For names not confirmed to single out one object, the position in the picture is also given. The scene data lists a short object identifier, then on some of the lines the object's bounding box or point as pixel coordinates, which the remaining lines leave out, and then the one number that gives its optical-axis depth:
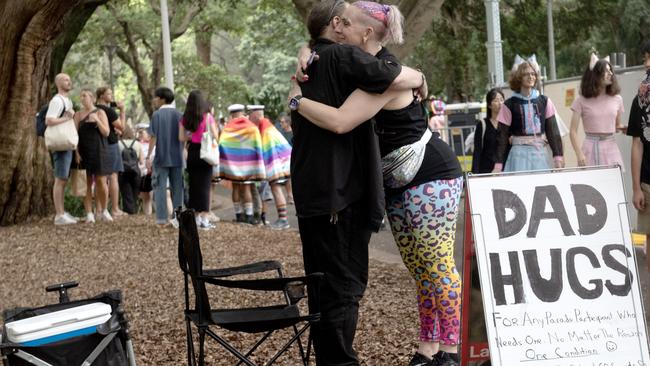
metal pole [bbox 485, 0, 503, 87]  15.47
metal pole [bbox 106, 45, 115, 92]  33.55
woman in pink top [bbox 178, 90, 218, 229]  13.52
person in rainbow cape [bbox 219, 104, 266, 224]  15.23
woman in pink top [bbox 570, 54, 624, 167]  9.97
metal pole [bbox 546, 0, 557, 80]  35.44
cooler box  4.38
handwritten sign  4.76
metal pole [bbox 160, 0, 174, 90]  24.25
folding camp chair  4.73
